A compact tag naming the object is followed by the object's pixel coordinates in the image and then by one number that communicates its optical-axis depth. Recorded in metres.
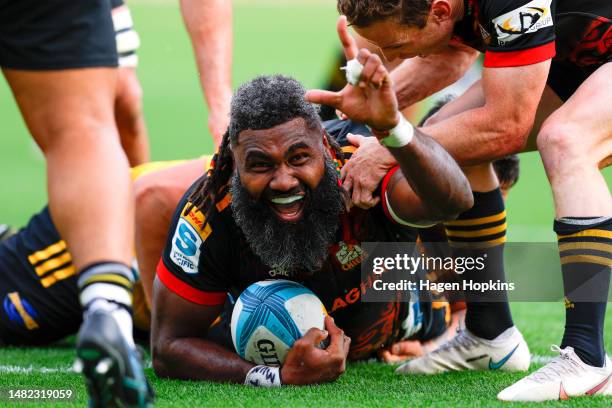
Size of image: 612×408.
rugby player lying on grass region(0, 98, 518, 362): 10.81
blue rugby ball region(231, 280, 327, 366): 8.49
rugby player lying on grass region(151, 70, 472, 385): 8.20
